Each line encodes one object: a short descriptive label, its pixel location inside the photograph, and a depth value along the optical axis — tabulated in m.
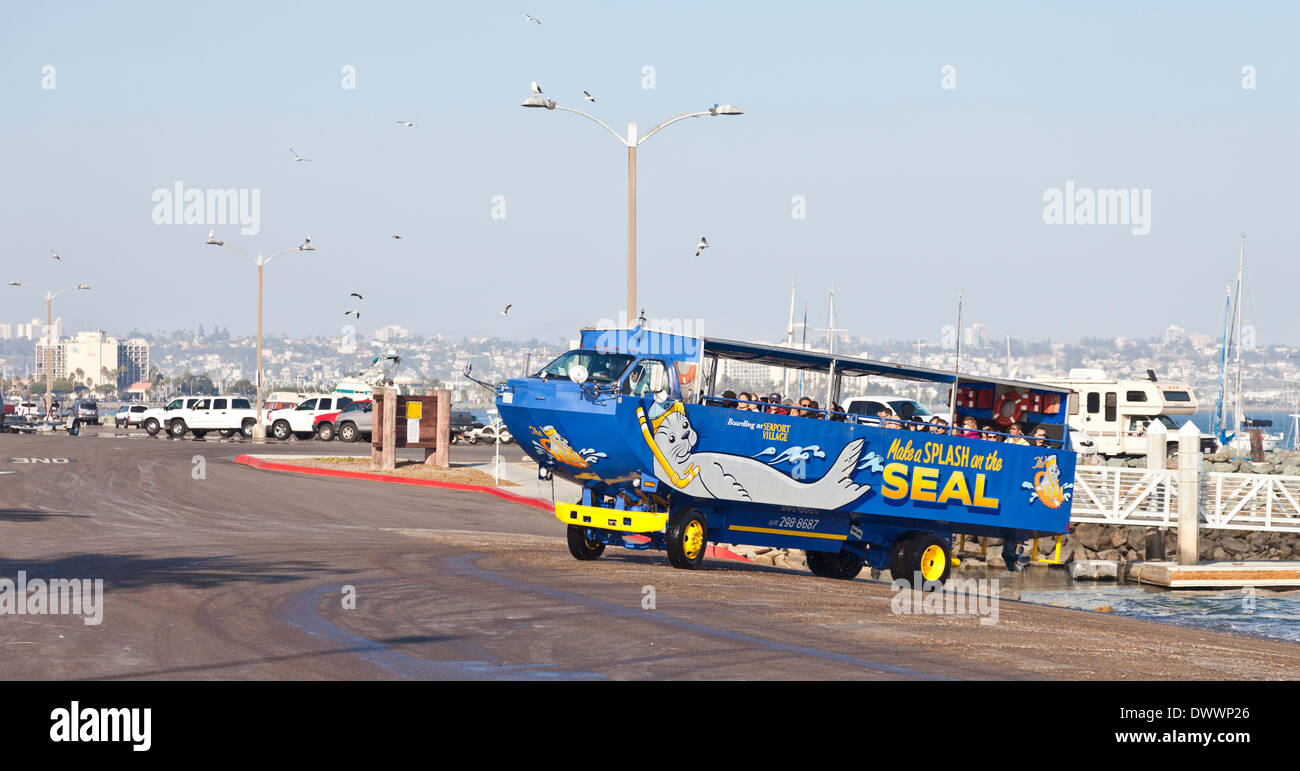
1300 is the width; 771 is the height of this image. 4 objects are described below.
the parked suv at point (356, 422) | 64.19
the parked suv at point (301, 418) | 65.81
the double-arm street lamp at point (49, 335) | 80.95
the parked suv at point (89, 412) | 102.19
